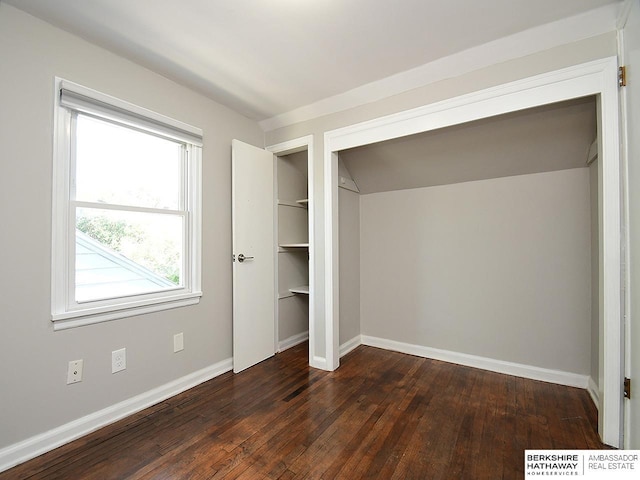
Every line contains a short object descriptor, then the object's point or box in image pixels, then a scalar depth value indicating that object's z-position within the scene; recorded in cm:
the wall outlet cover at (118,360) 193
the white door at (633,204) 142
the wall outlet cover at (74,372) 174
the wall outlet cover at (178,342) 229
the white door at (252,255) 265
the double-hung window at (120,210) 175
